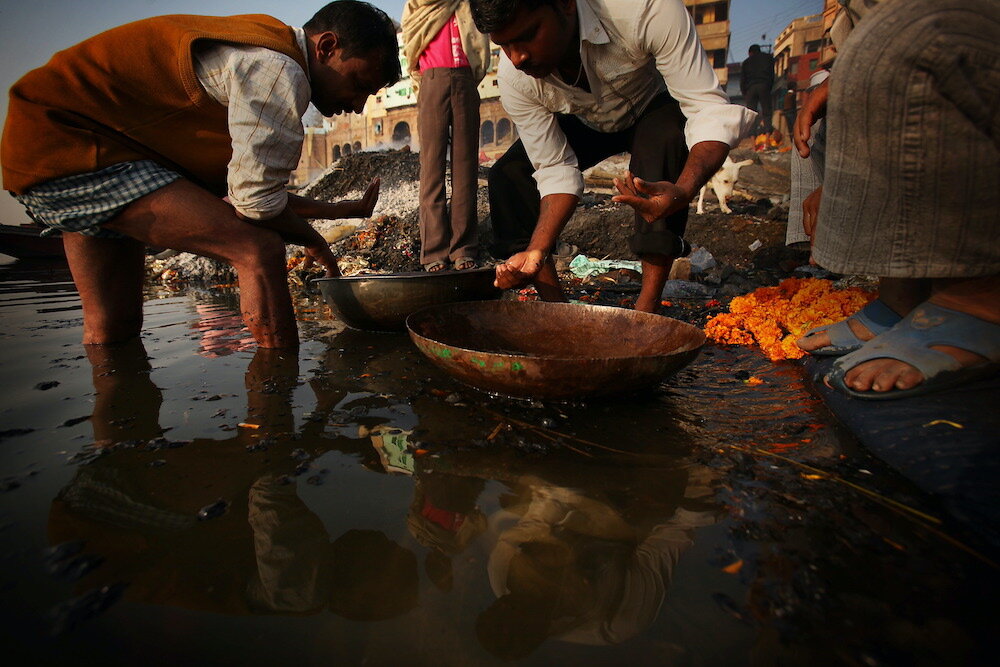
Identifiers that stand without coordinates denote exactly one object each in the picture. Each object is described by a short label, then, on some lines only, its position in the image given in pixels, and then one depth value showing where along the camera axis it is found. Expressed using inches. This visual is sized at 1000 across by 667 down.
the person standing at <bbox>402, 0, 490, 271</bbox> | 175.2
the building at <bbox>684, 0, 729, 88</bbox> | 1112.8
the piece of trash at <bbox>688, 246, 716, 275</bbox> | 211.8
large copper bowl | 67.2
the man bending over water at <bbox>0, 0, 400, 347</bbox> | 87.9
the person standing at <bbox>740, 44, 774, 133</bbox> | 707.4
